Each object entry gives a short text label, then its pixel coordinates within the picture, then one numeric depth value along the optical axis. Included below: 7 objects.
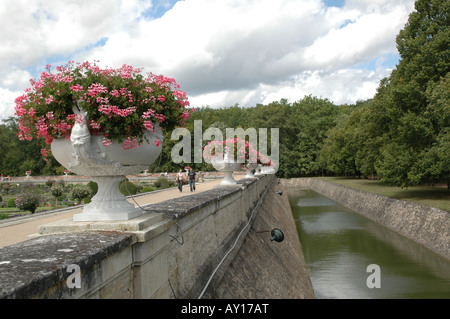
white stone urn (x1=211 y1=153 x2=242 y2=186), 12.90
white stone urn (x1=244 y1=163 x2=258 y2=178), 19.09
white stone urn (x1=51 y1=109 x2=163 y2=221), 3.41
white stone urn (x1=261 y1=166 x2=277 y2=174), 38.02
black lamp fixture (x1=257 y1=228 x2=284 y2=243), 8.95
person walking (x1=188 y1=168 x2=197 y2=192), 24.86
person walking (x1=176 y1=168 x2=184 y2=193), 24.14
